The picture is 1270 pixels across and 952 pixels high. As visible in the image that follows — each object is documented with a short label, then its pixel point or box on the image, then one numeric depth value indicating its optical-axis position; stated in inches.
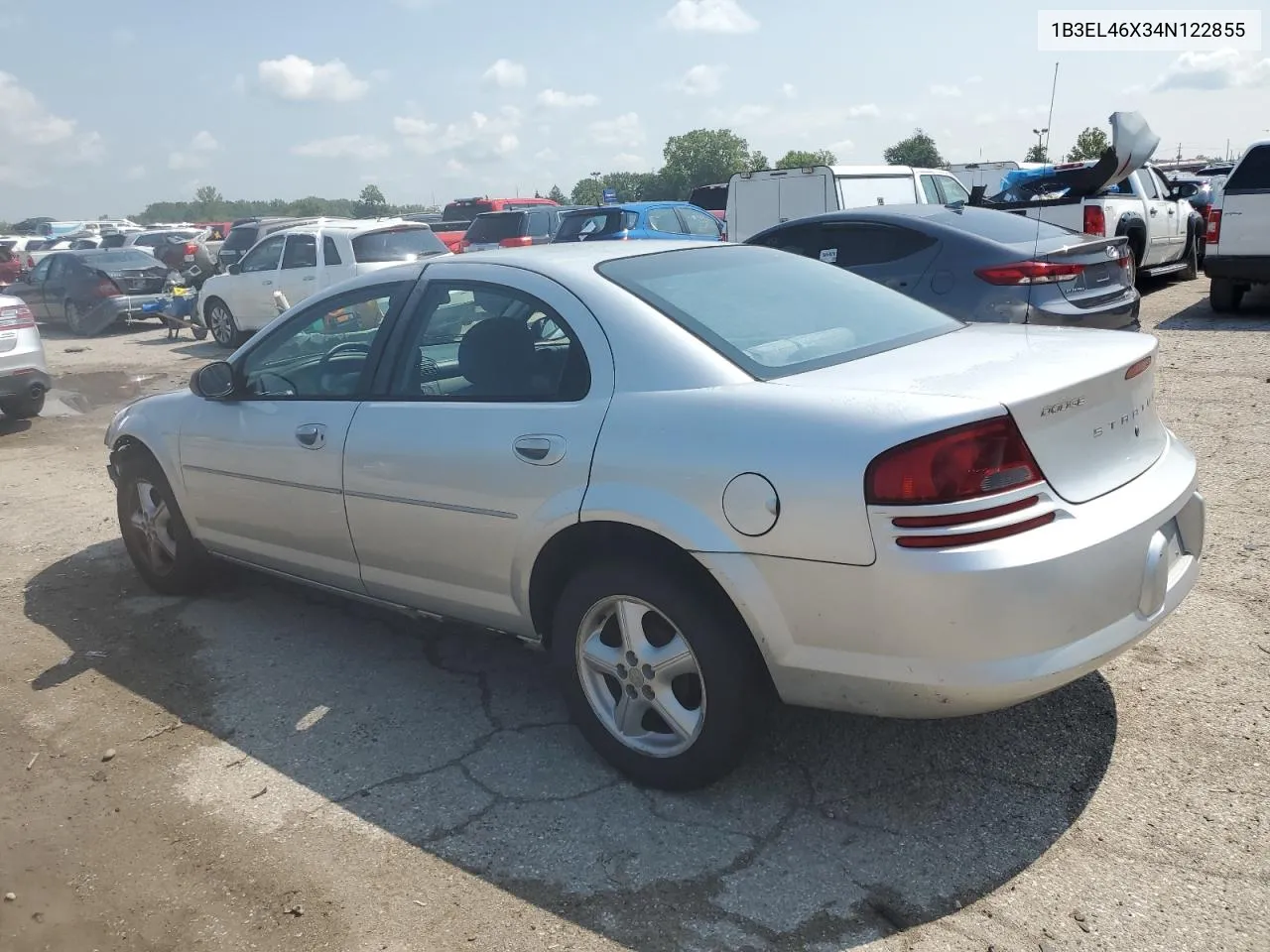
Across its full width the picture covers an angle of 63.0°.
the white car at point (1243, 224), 415.2
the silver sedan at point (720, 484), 102.1
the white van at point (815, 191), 542.0
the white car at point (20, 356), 368.2
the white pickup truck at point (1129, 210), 461.7
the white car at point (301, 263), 531.2
